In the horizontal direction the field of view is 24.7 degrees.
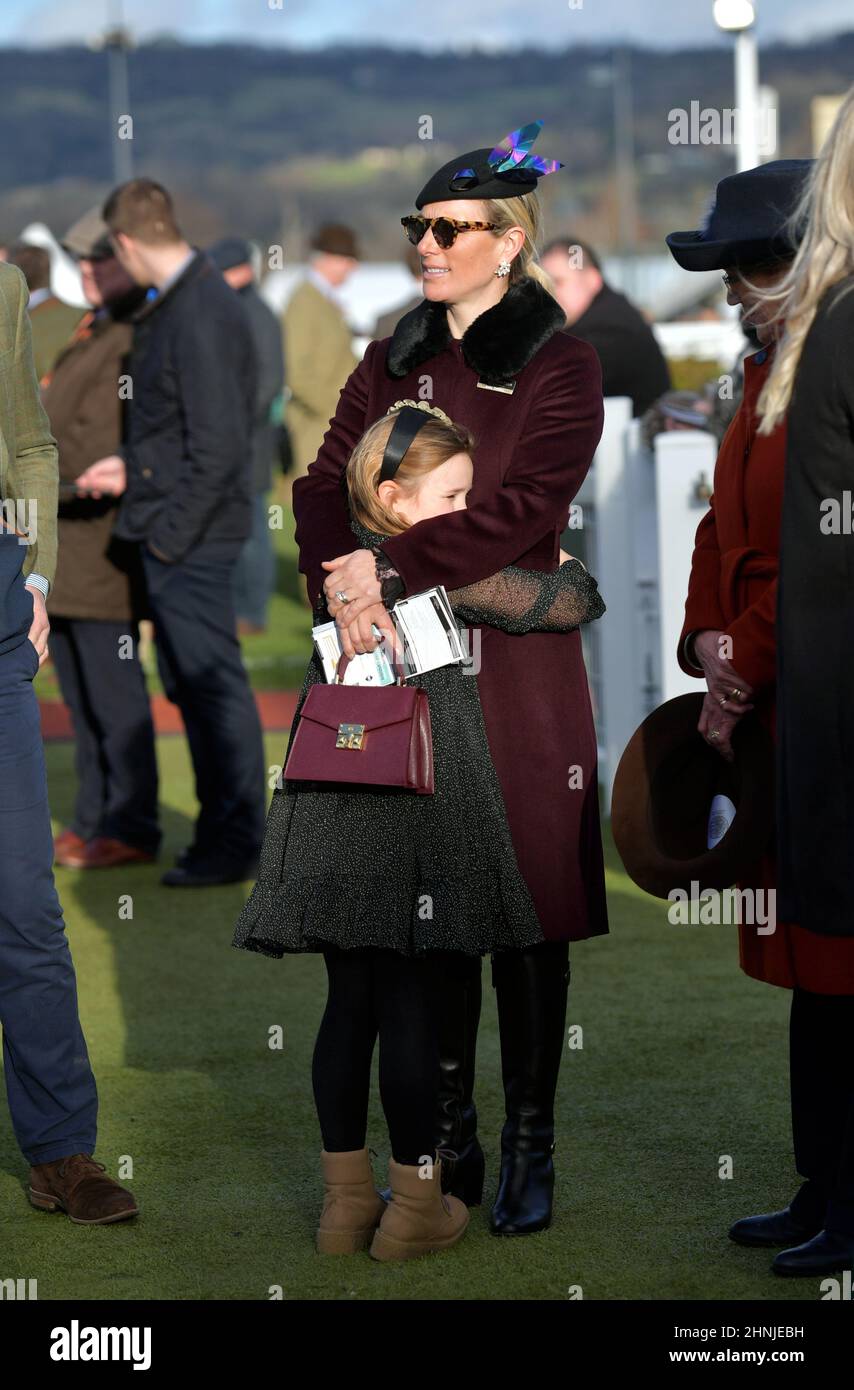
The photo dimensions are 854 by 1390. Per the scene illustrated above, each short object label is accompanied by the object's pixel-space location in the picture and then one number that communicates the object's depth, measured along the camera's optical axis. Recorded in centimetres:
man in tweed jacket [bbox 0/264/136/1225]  364
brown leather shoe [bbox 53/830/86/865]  716
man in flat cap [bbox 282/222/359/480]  1340
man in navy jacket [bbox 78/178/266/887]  652
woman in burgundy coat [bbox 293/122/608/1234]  359
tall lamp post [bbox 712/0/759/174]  952
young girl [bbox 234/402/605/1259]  338
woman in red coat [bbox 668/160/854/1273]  342
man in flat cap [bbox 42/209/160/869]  688
